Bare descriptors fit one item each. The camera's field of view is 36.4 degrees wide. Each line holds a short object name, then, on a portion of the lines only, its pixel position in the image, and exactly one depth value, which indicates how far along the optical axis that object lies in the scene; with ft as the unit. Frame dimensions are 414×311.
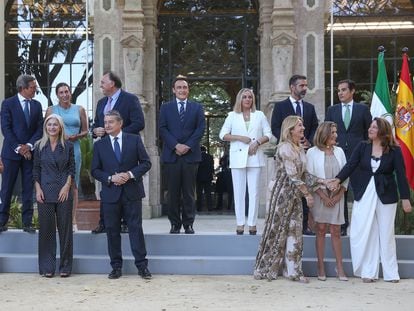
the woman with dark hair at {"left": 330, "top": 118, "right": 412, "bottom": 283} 24.18
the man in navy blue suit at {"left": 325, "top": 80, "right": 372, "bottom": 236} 27.02
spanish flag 32.83
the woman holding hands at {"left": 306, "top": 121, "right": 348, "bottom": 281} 24.31
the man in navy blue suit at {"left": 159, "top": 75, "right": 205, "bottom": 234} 26.43
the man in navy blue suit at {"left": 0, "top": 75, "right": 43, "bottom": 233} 26.40
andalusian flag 33.04
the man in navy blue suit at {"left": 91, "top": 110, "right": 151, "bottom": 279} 24.13
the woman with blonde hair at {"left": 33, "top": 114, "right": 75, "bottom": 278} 24.72
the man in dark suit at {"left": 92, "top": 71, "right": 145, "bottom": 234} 25.99
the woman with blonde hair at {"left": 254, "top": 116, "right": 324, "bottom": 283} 23.99
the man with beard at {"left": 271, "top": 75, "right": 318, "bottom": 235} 26.73
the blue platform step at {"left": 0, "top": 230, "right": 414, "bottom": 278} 25.50
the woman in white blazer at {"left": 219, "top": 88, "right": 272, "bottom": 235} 26.53
